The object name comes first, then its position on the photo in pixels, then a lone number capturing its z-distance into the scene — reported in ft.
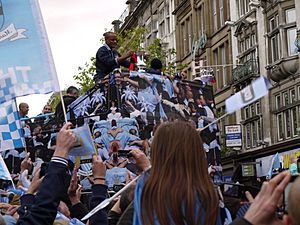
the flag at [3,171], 23.71
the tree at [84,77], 133.06
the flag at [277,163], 63.50
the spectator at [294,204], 9.29
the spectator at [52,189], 13.35
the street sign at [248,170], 123.44
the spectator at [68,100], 40.05
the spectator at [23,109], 42.91
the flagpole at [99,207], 14.87
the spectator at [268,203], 10.45
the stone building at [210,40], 142.31
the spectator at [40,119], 40.10
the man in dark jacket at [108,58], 40.06
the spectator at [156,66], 40.57
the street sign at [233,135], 126.00
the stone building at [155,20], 176.76
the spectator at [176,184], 13.28
